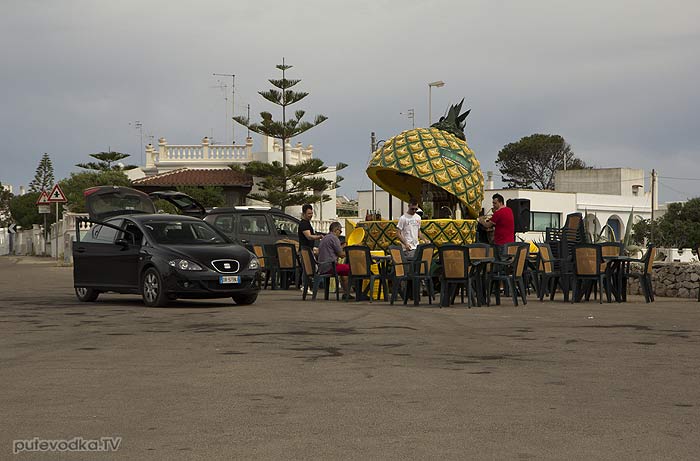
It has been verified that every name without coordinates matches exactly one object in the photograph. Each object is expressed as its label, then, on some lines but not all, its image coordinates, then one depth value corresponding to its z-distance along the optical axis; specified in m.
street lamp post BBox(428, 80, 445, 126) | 55.03
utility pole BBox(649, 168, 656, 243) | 81.91
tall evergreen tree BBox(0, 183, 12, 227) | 127.72
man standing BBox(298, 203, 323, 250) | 22.45
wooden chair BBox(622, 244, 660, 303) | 19.58
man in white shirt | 19.95
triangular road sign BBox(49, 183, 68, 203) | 39.72
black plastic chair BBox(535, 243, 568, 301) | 20.06
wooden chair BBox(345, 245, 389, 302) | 19.19
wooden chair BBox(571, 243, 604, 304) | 19.09
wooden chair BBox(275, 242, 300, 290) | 23.53
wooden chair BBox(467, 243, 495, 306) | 17.89
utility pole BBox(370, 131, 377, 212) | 63.17
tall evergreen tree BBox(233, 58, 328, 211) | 60.34
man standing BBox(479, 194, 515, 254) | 20.62
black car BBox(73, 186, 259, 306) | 17.67
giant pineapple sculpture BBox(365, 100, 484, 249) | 21.84
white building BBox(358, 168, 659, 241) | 82.81
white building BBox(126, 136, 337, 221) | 66.44
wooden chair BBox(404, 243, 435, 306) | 18.41
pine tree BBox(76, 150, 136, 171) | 90.06
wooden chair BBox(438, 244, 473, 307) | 17.67
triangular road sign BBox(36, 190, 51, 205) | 42.16
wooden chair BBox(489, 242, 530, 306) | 18.34
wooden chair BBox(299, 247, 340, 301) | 20.20
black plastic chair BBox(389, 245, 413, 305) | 18.56
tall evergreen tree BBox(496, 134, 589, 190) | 111.81
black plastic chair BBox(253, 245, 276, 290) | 24.89
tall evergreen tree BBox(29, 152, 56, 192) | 108.88
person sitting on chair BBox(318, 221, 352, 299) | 20.12
